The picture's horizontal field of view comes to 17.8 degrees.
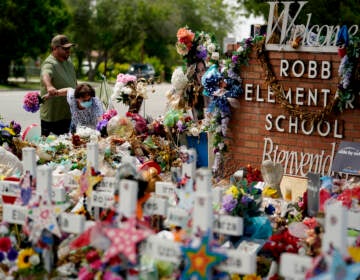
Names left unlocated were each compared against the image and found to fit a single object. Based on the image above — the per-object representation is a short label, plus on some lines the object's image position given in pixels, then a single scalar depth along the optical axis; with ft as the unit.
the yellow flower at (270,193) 31.74
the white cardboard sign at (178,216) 18.40
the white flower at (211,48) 50.35
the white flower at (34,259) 18.90
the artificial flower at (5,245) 19.71
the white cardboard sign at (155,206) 18.81
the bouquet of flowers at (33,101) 41.26
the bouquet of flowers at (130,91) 42.71
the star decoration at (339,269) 14.80
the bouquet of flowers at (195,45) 50.42
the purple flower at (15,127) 37.51
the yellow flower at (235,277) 19.75
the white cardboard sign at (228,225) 18.01
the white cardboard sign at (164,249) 16.70
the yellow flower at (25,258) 18.90
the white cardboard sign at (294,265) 15.68
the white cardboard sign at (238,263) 16.44
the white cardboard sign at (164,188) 21.44
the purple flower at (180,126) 41.97
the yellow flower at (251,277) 19.96
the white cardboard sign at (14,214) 19.50
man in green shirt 41.85
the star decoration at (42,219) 18.64
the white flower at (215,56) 45.87
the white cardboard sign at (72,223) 18.31
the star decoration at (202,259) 16.41
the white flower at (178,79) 48.68
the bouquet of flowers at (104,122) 40.16
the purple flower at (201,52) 51.96
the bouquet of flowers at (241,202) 23.03
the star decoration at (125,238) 16.64
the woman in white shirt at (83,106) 40.12
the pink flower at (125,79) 43.12
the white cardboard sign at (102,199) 19.93
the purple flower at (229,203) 22.83
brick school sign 36.42
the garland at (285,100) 36.42
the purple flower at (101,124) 40.09
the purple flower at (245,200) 23.76
